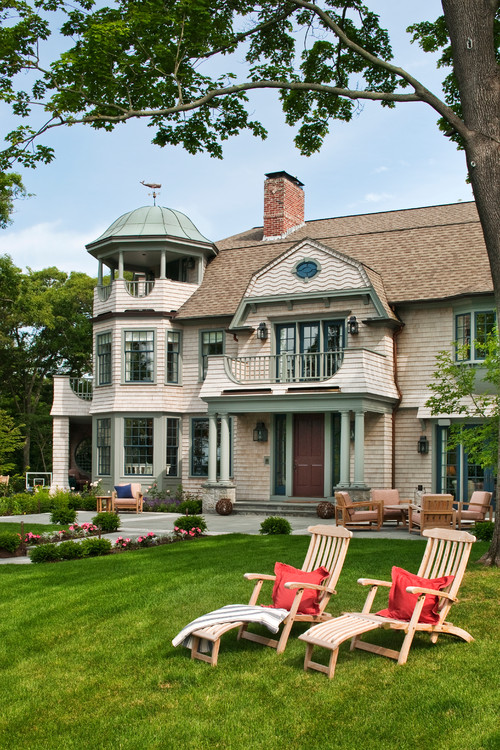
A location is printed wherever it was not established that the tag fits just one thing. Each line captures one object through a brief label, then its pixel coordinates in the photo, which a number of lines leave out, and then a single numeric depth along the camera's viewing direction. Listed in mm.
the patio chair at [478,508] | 17078
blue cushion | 24062
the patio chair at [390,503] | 18406
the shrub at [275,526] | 16016
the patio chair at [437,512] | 15906
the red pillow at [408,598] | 7117
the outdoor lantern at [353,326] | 22547
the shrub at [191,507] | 23084
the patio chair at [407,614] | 6609
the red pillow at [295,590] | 7707
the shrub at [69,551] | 12938
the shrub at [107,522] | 16344
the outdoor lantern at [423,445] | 22000
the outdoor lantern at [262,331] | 24000
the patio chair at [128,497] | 23703
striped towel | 7066
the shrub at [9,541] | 13781
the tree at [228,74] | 10789
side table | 22320
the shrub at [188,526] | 15376
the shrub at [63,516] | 17859
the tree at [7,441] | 21467
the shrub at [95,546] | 13281
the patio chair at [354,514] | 17562
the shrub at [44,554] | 12711
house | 21906
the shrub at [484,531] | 14234
